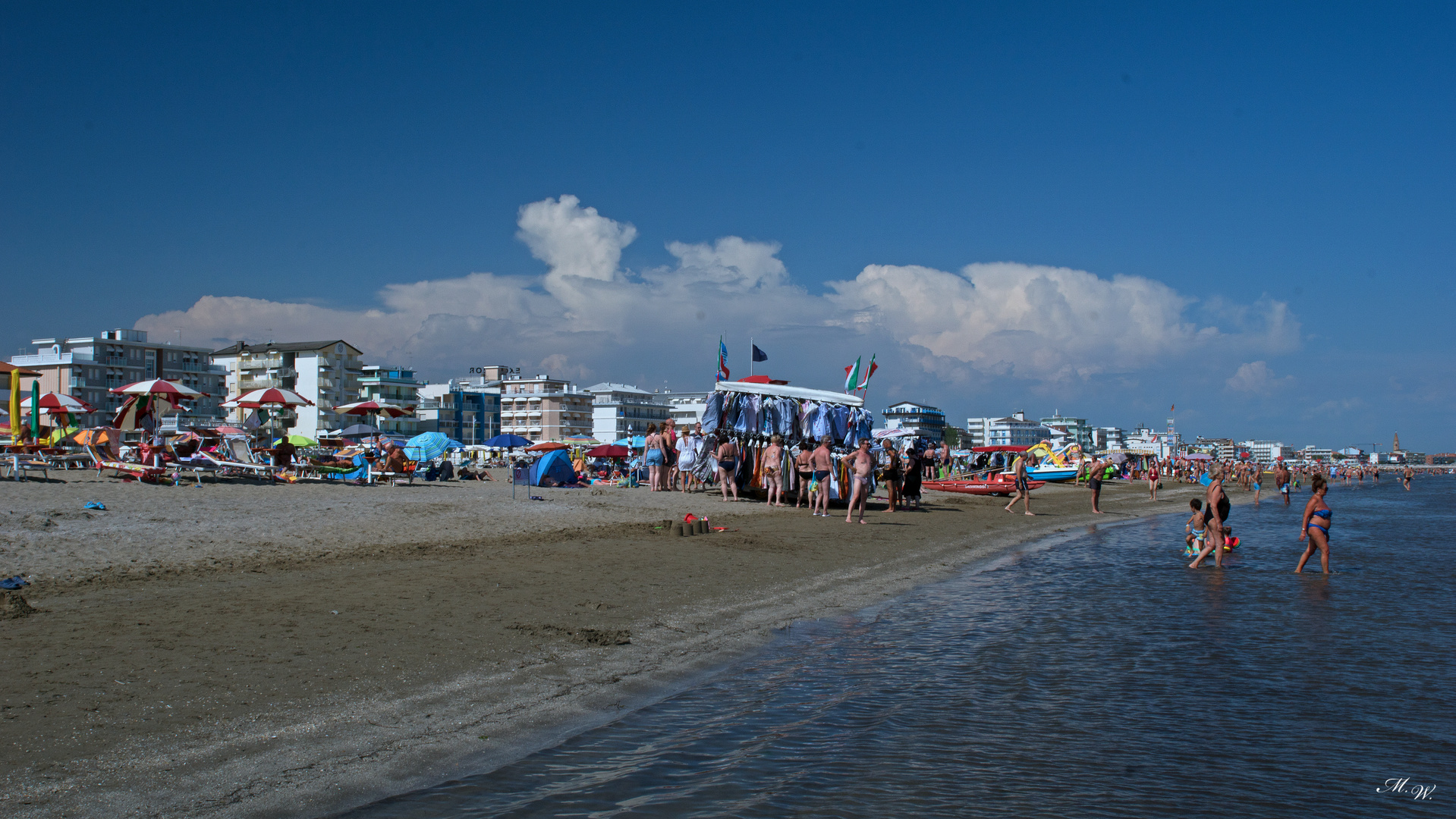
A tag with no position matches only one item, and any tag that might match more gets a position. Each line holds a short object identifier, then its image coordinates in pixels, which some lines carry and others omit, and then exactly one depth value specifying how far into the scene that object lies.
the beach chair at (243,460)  19.44
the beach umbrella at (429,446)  34.53
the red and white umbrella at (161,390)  21.17
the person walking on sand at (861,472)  19.83
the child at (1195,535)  16.38
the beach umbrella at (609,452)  38.09
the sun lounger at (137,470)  18.14
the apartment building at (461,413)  118.75
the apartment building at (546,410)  129.38
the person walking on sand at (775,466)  22.23
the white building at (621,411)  132.50
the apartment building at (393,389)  111.19
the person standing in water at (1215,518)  15.78
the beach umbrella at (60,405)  31.33
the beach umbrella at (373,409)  28.22
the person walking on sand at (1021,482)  27.02
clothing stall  22.23
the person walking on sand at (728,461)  22.30
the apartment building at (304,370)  103.38
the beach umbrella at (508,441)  44.47
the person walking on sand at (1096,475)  28.67
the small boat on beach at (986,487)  35.50
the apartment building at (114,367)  95.12
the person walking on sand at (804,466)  22.14
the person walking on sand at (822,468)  20.67
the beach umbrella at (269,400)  23.39
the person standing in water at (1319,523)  14.68
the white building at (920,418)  179.75
